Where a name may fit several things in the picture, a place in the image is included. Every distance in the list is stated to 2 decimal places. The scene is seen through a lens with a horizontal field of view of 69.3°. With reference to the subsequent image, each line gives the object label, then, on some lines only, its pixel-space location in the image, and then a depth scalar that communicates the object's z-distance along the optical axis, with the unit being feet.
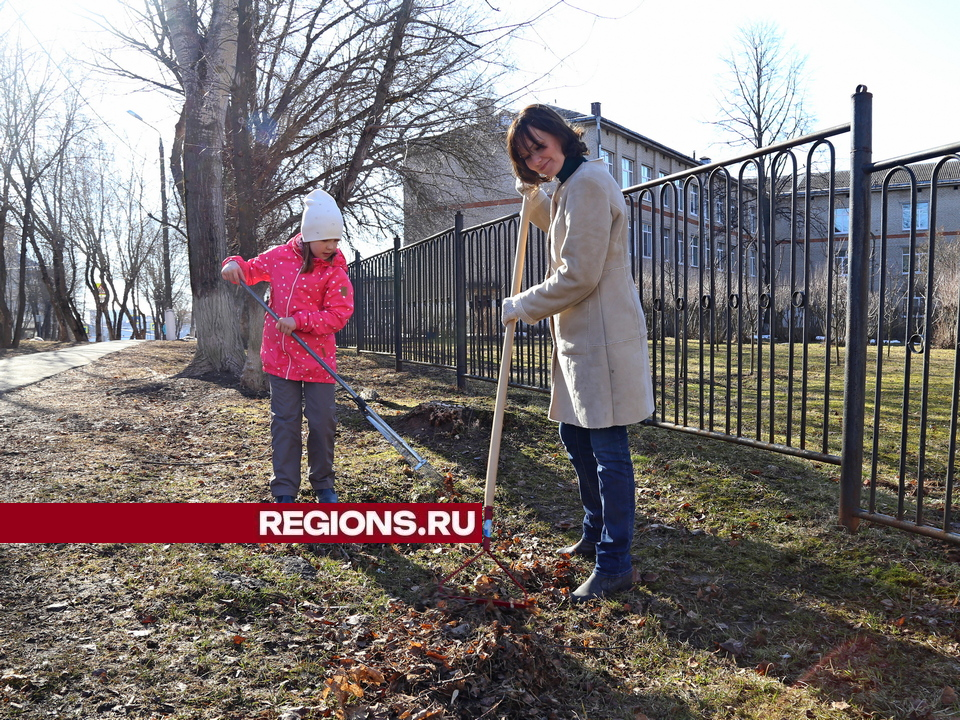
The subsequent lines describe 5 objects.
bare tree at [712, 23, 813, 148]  98.84
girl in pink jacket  12.39
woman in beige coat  9.16
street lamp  81.51
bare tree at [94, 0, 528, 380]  28.81
